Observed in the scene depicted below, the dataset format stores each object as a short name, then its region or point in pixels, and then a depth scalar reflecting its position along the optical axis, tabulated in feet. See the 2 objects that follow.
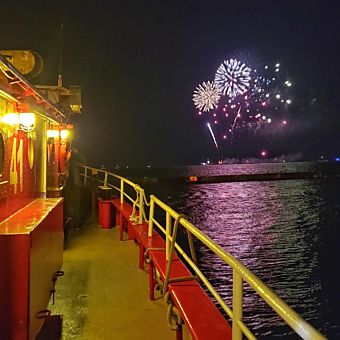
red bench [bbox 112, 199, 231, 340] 10.12
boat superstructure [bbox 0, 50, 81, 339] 10.94
